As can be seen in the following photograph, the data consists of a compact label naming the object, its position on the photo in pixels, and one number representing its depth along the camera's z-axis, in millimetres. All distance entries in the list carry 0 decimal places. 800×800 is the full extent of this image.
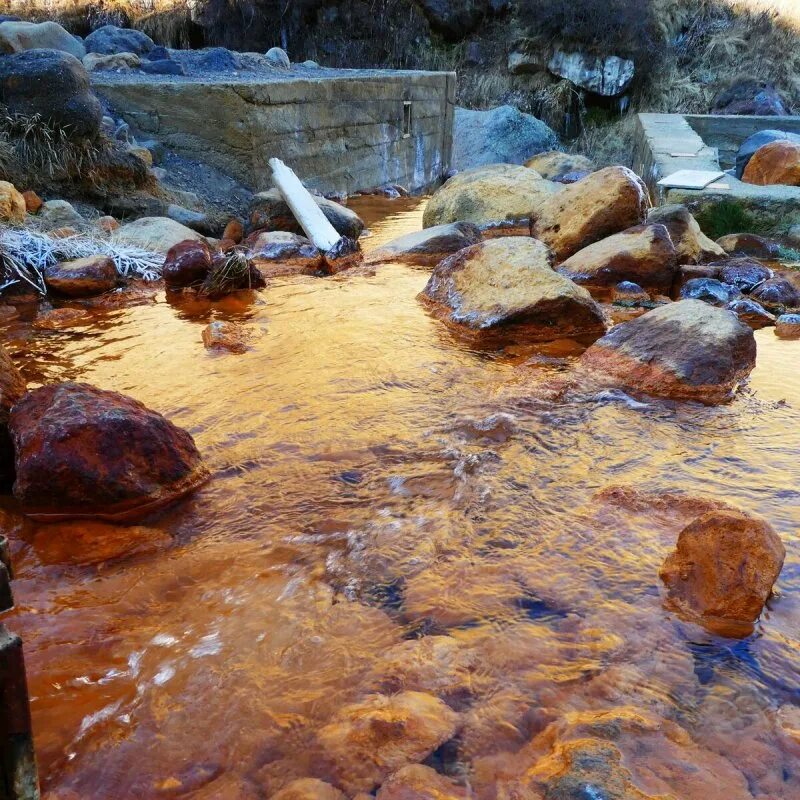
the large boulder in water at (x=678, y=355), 4027
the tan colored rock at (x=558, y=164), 12528
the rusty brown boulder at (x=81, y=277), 6051
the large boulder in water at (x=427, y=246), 7336
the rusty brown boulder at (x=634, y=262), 6188
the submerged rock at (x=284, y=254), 7125
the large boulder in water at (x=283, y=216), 8461
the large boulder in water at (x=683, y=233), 6703
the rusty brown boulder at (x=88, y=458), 2770
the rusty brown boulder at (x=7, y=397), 3031
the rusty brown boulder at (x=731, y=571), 2232
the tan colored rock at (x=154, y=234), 6984
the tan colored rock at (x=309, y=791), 1690
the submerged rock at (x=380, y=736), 1760
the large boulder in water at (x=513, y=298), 5031
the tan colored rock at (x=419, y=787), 1695
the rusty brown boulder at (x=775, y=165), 8727
